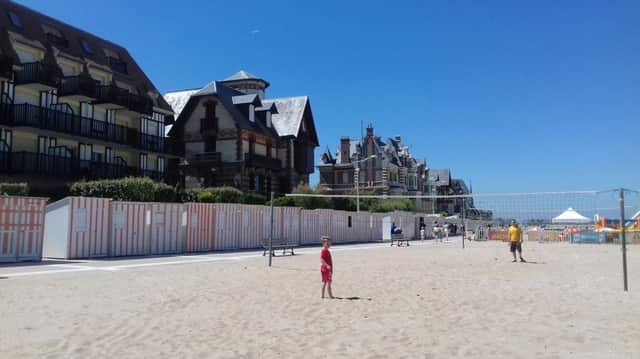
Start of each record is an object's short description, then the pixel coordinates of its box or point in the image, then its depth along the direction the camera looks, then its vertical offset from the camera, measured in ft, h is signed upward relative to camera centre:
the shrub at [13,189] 76.48 +4.86
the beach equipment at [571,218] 155.12 +1.88
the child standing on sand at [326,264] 35.50 -2.65
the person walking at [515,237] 72.13 -1.70
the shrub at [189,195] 108.99 +5.84
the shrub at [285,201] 140.99 +5.95
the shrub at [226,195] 116.06 +6.32
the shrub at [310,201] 149.28 +6.55
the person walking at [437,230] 151.76 -1.65
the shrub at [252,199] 128.12 +6.13
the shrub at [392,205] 199.21 +7.40
